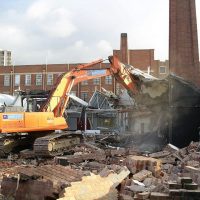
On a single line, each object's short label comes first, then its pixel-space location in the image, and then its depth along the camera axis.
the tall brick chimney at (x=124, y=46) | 62.03
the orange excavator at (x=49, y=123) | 15.20
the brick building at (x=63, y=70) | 64.06
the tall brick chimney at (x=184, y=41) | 35.56
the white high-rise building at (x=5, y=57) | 121.21
